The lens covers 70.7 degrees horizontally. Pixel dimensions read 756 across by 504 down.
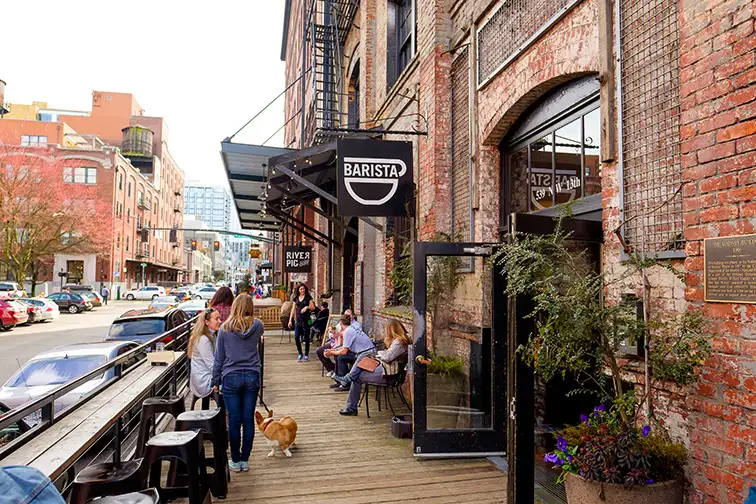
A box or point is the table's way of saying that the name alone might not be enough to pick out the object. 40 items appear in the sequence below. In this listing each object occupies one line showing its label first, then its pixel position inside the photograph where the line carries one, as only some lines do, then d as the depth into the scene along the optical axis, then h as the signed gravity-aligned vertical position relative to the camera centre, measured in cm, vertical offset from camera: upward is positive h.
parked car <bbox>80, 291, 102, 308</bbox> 3858 -167
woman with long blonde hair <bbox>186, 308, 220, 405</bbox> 623 -97
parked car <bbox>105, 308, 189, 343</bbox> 1096 -107
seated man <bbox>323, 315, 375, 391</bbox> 869 -115
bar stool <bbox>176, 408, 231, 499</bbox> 468 -142
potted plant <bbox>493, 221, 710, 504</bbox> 319 -55
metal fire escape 1532 +706
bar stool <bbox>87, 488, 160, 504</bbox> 277 -119
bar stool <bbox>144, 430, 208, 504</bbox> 382 -128
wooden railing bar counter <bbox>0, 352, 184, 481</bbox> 352 -123
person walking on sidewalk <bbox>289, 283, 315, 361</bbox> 1300 -108
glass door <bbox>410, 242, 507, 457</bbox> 574 -98
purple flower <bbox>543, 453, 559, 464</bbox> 367 -125
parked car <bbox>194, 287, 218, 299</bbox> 4962 -161
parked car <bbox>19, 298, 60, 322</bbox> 2666 -174
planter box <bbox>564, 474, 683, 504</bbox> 315 -129
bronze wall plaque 292 +4
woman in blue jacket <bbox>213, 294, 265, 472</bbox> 538 -101
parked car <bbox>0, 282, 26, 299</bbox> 3425 -97
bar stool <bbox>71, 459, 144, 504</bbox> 319 -125
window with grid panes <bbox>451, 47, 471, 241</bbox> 758 +192
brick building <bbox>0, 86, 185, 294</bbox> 5256 +1154
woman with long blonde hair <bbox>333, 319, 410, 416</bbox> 740 -127
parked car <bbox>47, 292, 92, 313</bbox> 3491 -172
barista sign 773 +145
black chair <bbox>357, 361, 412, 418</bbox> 750 -155
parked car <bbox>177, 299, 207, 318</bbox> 2111 -130
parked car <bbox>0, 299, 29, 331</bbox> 2266 -172
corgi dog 582 -170
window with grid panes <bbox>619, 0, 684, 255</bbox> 380 +114
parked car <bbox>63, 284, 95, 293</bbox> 4222 -104
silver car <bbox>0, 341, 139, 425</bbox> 691 -140
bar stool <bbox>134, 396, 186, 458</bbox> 492 -128
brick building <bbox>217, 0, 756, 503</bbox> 308 +123
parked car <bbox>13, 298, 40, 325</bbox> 2507 -173
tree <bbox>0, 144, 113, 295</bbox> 3672 +457
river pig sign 2030 +63
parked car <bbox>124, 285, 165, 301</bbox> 5234 -177
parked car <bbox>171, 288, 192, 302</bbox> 3944 -158
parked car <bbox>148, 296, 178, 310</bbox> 2939 -155
